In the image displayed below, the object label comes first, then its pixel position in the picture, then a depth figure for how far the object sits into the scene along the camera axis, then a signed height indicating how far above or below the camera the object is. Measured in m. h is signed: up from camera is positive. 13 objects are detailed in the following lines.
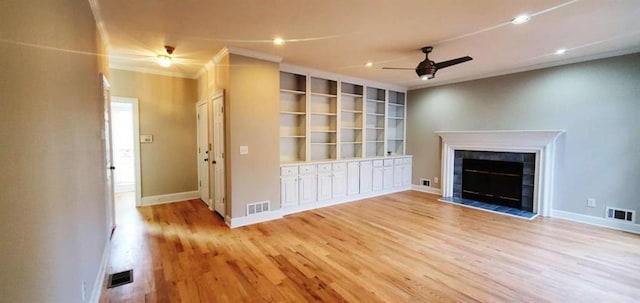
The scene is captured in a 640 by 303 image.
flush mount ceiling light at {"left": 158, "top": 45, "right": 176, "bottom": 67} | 3.77 +1.28
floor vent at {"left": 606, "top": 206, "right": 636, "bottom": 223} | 3.94 -1.03
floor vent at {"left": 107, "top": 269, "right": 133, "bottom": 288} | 2.55 -1.33
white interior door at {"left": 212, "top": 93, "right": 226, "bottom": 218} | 4.26 -0.21
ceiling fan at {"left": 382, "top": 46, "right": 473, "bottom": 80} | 3.51 +0.99
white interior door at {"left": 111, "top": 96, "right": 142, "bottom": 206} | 6.50 -0.07
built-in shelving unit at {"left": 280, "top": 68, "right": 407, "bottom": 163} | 5.16 +0.53
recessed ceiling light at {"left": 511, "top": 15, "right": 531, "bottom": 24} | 2.80 +1.31
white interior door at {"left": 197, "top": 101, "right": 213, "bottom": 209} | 5.06 -0.18
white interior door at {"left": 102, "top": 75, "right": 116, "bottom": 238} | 3.20 -0.23
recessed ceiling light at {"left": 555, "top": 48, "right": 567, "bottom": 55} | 3.86 +1.36
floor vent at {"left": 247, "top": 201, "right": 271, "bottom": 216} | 4.20 -1.03
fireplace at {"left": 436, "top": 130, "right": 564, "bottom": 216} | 4.62 -0.14
